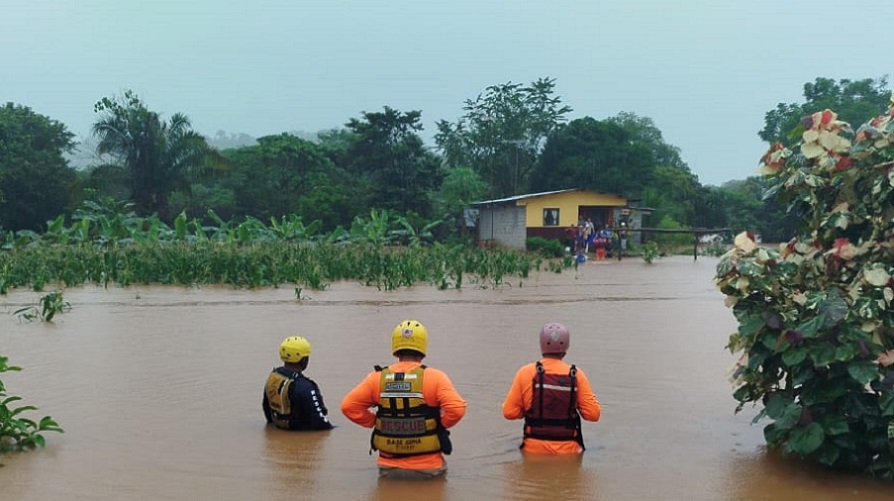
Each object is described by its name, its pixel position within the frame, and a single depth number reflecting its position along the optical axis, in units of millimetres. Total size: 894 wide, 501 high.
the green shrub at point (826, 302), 6070
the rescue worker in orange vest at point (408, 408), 5910
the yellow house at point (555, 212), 40656
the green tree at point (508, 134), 62000
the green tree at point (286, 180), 43375
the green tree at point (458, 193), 47750
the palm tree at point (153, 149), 40281
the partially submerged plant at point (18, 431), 6688
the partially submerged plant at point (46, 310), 14438
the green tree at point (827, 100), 65938
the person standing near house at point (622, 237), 37397
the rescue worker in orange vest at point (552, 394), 6281
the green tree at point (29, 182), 40094
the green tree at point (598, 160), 50844
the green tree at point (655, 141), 76562
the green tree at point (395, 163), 44281
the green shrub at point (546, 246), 37406
